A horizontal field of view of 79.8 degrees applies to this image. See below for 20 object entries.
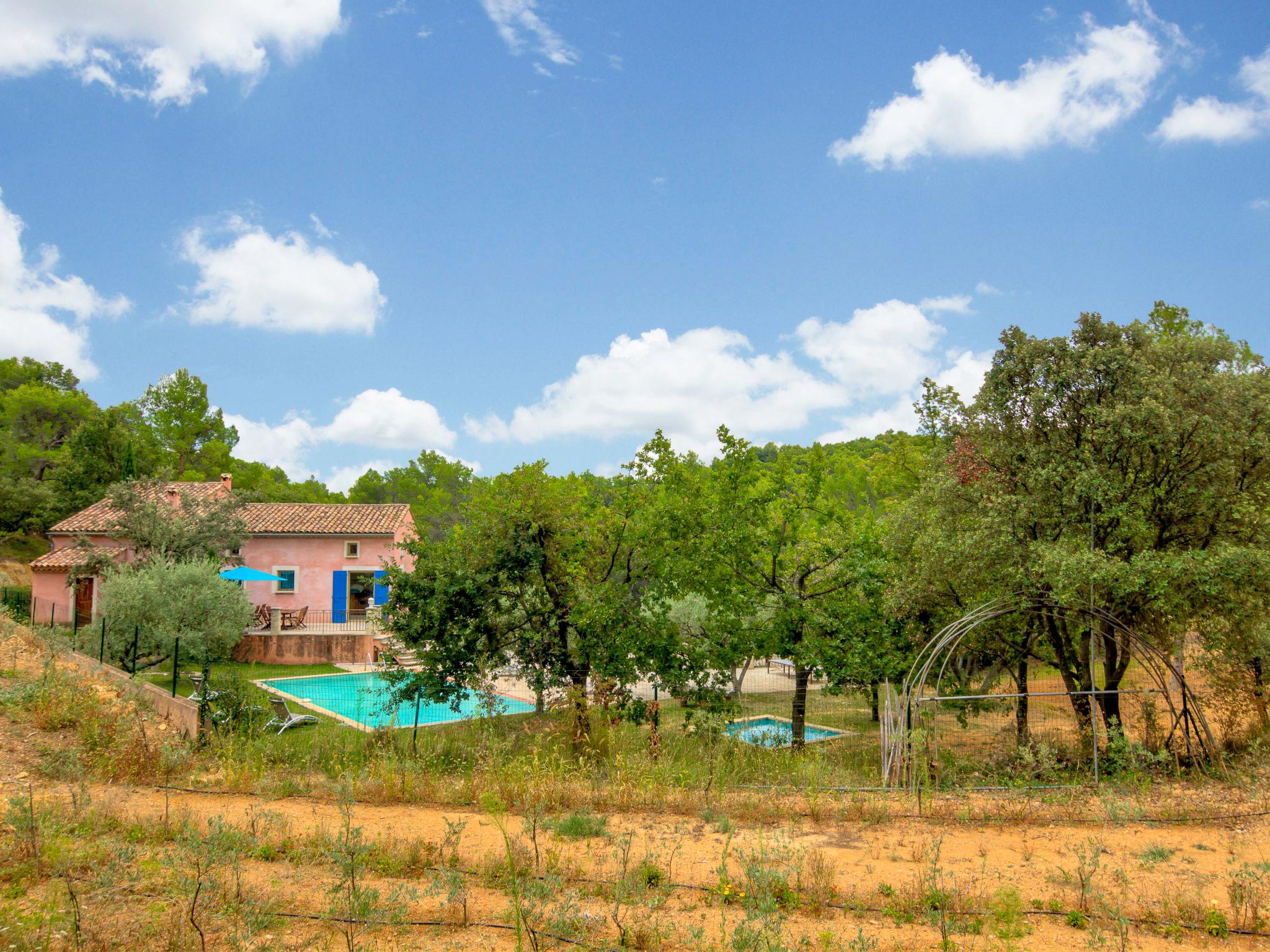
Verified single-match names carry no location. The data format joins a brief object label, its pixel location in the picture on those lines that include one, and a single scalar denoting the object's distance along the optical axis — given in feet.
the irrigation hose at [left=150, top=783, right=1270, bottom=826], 25.44
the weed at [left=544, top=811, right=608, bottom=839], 22.56
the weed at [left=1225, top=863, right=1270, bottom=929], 17.12
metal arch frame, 33.01
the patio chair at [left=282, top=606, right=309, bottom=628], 89.66
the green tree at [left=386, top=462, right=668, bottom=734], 42.09
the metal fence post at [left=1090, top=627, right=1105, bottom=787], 30.94
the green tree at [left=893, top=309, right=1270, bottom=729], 33.68
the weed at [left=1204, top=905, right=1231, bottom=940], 16.62
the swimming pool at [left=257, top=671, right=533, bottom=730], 58.65
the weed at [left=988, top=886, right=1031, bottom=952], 15.43
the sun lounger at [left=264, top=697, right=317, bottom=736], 47.67
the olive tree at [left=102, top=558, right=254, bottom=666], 63.57
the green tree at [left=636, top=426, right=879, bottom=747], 43.73
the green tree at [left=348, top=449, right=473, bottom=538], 183.21
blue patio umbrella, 80.53
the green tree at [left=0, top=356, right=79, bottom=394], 166.20
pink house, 94.12
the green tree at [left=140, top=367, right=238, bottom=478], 162.61
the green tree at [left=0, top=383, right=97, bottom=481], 139.64
